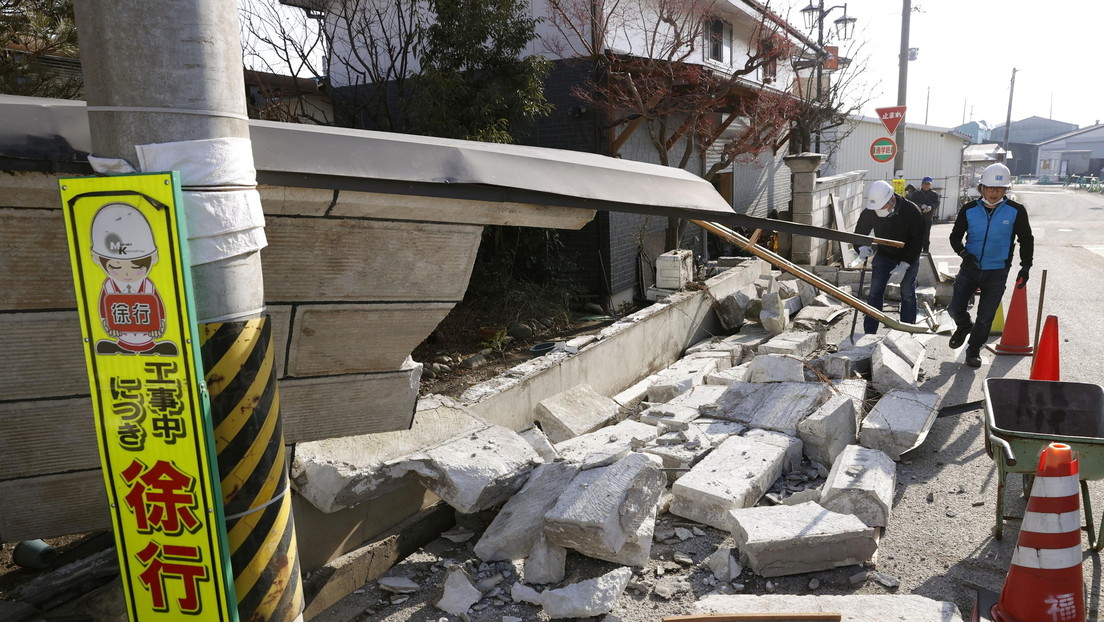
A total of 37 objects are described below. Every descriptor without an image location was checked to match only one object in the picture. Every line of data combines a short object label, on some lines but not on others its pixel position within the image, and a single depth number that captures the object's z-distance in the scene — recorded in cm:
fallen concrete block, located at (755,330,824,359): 781
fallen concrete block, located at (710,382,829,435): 567
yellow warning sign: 206
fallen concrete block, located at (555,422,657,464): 519
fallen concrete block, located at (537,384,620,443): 590
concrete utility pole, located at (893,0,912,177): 1684
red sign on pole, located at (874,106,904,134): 1429
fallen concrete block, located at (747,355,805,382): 655
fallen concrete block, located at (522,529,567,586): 395
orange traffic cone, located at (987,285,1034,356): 809
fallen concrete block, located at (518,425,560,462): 512
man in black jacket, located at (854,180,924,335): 855
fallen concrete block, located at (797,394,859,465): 538
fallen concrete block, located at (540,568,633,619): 361
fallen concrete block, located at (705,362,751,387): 705
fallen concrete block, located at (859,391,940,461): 538
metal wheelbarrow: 422
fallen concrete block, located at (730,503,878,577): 392
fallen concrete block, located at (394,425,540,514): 424
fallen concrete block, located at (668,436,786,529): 454
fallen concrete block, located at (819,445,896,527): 432
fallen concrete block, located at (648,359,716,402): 702
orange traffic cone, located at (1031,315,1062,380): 543
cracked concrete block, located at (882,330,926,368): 763
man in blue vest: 727
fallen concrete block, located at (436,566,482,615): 380
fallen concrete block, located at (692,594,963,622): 339
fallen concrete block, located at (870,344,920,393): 680
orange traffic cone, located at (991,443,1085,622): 332
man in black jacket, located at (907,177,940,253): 1568
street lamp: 1549
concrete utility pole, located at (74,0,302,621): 205
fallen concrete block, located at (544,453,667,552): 385
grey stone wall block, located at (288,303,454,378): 348
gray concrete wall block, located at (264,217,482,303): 321
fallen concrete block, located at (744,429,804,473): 531
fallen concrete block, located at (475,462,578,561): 416
